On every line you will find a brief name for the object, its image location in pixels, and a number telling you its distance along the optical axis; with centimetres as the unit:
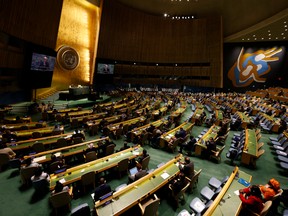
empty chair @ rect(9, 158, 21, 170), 571
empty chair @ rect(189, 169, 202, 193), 514
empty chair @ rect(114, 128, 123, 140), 975
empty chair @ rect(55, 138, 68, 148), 751
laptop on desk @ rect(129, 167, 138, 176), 575
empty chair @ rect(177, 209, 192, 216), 398
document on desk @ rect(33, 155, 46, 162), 581
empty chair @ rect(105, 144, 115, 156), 714
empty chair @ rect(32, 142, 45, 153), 687
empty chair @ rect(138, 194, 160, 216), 375
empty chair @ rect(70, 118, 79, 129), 1128
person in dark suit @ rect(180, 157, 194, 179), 546
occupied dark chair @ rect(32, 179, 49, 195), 486
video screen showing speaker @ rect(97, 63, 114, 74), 2527
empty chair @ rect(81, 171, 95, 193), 497
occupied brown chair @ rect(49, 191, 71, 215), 404
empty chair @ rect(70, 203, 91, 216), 354
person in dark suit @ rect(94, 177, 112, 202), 413
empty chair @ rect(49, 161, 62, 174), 544
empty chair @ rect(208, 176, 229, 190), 506
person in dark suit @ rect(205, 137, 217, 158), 759
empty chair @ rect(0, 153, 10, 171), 598
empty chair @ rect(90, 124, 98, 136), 1026
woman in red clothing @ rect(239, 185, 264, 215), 362
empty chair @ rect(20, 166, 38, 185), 520
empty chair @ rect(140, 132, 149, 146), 897
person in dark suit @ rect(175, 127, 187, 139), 888
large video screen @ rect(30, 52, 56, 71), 1488
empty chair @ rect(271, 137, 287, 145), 847
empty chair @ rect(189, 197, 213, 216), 402
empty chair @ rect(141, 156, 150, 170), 608
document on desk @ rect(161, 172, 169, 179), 513
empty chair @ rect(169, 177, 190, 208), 464
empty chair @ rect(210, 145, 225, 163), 738
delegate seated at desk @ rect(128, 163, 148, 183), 510
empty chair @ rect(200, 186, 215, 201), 452
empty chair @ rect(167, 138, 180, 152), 817
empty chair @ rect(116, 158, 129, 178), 592
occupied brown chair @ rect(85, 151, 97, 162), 626
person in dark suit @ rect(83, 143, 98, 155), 687
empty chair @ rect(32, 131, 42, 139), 836
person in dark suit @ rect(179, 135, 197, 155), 825
